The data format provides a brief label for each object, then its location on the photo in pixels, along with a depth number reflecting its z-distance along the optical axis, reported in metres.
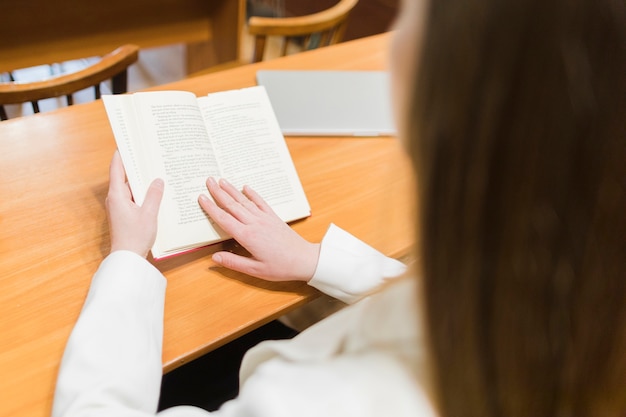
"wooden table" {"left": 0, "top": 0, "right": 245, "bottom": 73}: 1.85
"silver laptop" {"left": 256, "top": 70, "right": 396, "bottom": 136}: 1.11
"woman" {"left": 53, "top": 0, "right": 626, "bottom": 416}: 0.34
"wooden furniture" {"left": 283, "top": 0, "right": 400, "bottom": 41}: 2.86
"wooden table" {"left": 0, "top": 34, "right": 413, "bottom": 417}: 0.69
